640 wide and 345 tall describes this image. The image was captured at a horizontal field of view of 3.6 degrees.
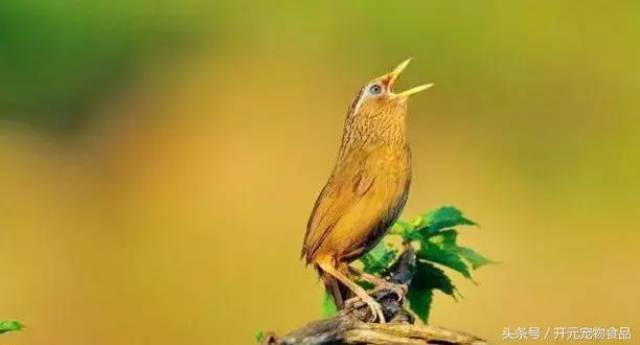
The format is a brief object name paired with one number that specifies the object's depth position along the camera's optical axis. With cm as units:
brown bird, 556
